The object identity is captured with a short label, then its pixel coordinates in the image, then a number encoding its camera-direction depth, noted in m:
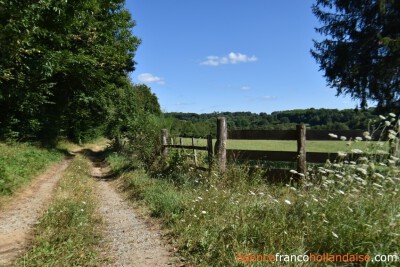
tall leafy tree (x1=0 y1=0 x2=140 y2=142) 8.94
